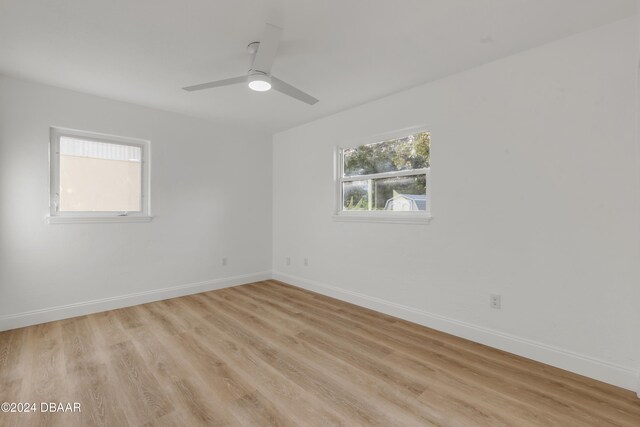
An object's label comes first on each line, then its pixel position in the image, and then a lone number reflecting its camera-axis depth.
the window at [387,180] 3.09
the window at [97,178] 3.17
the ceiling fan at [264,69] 2.01
